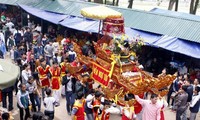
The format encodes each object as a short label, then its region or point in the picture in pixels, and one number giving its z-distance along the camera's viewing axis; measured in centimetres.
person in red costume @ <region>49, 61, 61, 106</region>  1005
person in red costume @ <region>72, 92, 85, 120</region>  776
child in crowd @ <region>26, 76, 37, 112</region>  887
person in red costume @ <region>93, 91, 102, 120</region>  821
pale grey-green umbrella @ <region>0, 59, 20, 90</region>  627
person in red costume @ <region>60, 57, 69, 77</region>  1043
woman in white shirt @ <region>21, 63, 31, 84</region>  950
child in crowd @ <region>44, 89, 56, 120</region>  810
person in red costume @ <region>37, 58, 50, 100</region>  998
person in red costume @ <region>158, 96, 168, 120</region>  764
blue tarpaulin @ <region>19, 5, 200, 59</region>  1231
